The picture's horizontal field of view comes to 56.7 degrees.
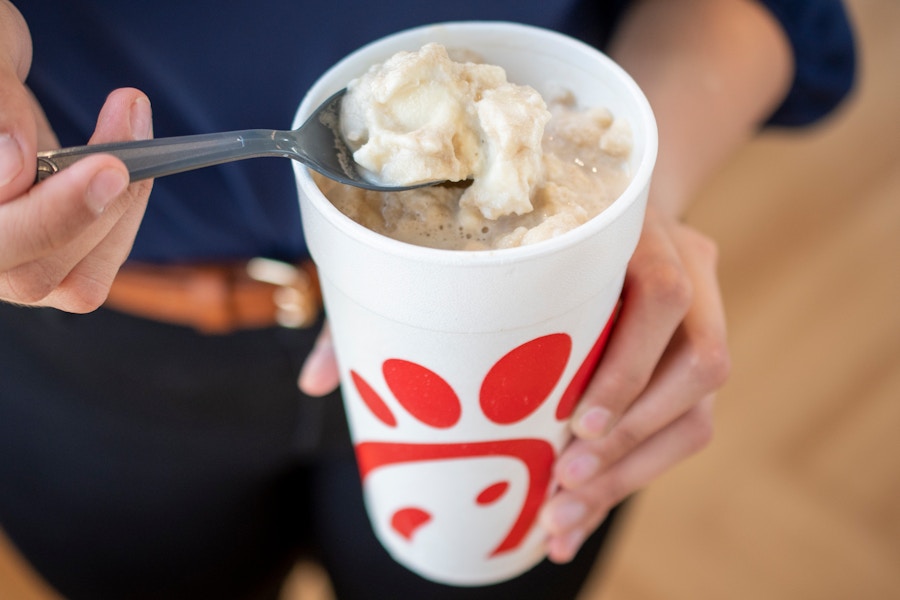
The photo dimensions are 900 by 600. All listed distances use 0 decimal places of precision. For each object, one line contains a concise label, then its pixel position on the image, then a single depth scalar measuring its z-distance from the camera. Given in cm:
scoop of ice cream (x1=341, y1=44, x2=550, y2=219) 50
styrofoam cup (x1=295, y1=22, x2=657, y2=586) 49
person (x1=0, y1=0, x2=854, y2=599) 64
